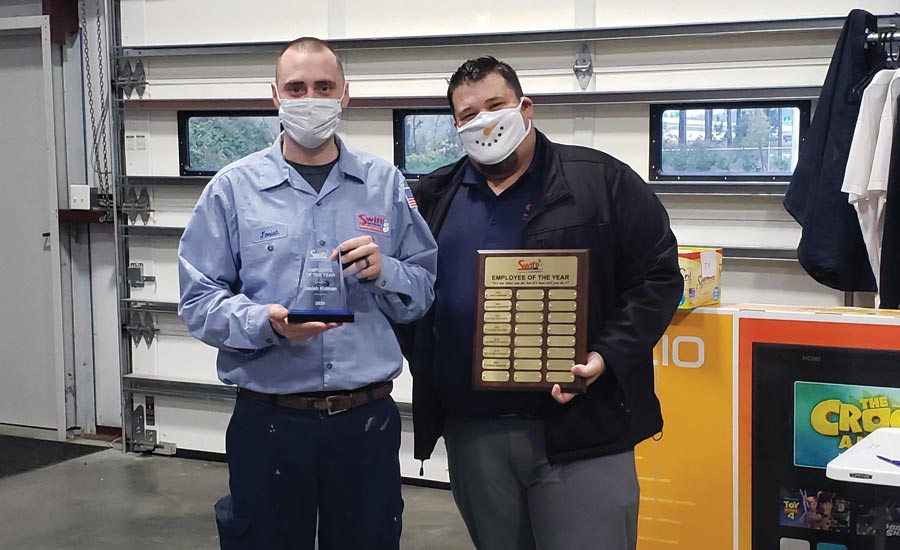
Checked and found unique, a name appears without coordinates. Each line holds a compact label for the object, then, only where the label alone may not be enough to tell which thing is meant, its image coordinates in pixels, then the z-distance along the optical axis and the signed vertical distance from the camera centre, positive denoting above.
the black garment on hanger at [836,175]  3.83 +0.22
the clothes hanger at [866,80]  3.81 +0.60
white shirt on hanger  3.62 +0.27
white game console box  2.07 -0.54
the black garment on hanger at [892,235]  3.58 -0.03
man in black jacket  2.25 -0.25
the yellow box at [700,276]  3.27 -0.16
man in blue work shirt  2.28 -0.21
